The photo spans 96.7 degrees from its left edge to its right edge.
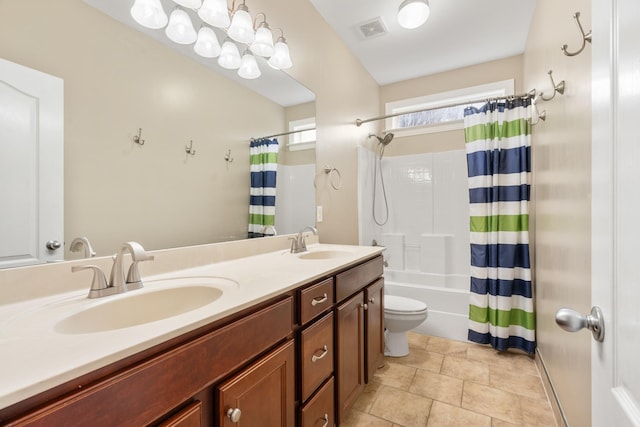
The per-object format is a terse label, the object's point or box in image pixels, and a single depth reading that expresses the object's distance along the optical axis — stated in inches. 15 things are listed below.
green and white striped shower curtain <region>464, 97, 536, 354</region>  85.1
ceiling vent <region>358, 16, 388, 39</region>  87.2
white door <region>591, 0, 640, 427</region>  17.6
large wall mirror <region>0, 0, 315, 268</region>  35.5
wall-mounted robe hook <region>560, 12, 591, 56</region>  39.4
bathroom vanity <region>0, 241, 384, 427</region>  19.1
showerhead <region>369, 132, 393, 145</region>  117.2
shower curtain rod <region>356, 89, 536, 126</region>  82.2
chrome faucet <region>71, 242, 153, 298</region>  33.4
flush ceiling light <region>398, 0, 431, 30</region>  69.7
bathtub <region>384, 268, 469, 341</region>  99.5
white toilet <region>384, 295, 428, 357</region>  82.0
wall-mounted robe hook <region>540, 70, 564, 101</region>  54.8
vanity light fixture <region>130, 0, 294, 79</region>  45.1
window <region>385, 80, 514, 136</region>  110.4
